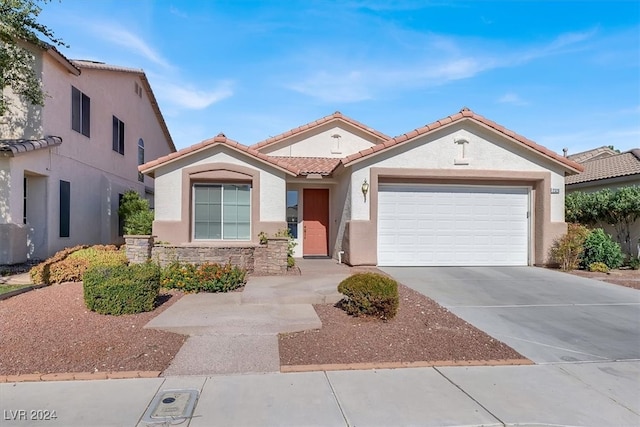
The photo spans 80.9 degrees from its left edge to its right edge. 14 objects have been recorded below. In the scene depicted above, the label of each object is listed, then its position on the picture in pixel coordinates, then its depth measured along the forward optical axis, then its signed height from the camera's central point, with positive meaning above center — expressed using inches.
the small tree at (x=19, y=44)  345.4 +169.8
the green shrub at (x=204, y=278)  334.0 -56.8
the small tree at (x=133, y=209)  455.5 +9.8
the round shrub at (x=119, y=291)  259.8 -53.5
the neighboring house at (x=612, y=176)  520.4 +63.1
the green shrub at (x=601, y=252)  467.5 -42.9
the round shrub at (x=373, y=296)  243.4 -52.0
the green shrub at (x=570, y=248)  450.9 -36.9
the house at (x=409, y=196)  433.7 +24.4
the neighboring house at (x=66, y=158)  420.2 +74.8
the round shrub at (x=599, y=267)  453.4 -60.2
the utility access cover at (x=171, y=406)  135.4 -73.1
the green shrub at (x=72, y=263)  365.1 -49.1
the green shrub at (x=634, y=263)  489.4 -59.6
